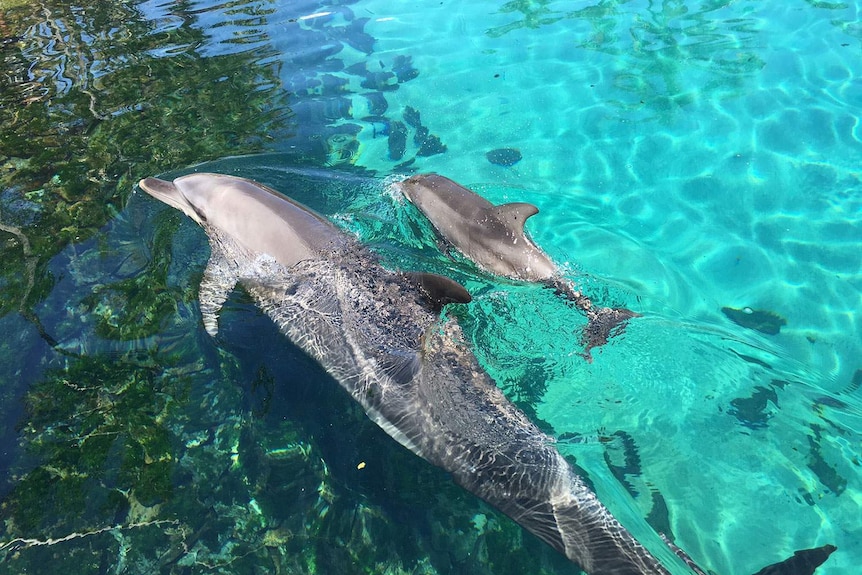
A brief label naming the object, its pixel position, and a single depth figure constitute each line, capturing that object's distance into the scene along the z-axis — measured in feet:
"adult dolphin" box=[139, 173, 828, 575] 12.34
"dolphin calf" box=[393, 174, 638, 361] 16.53
